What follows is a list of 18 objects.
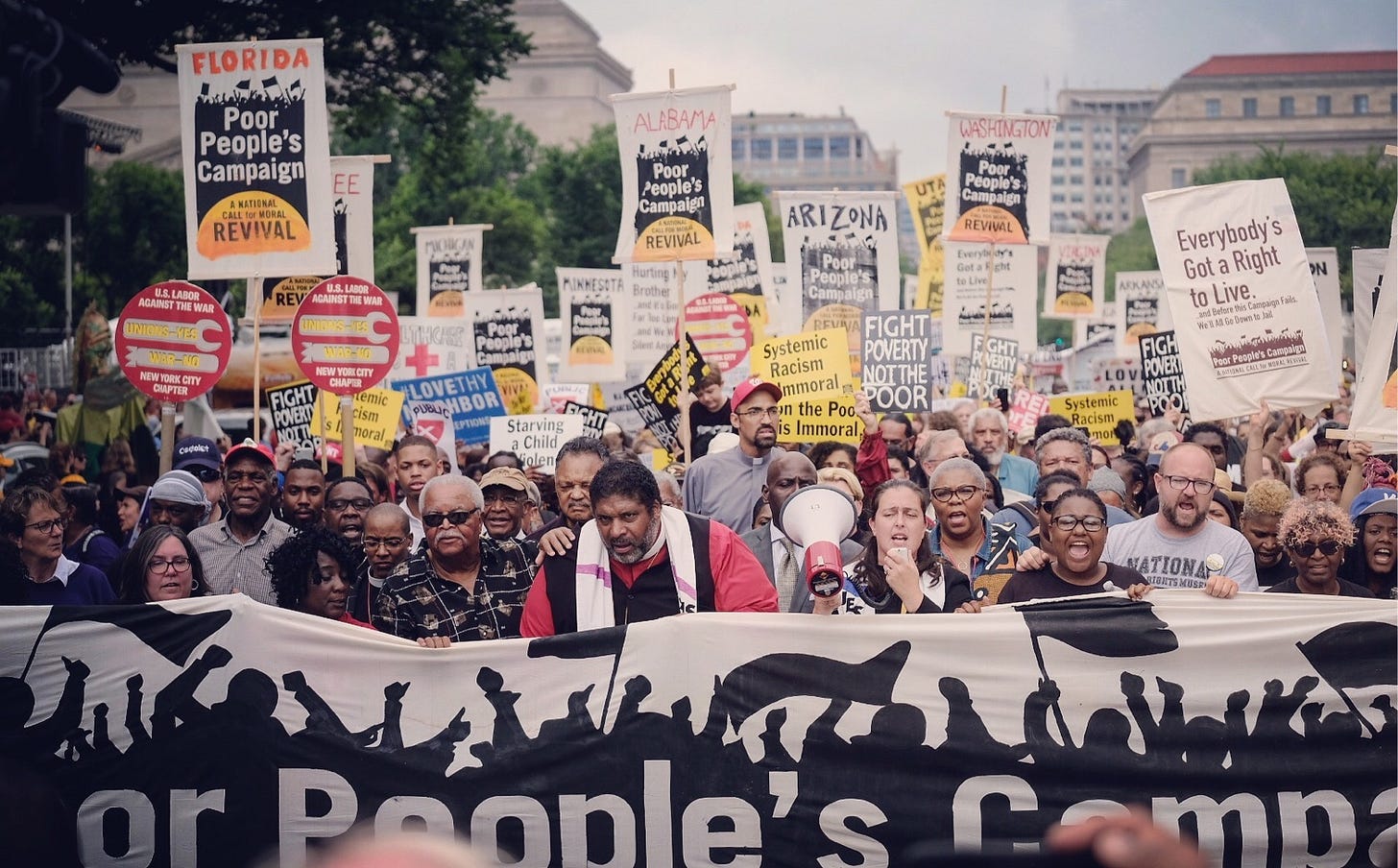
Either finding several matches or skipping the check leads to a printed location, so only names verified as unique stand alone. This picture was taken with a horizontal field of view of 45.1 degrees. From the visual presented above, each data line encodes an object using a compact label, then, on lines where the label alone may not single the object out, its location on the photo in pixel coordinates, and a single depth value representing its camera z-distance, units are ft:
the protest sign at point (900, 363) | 42.19
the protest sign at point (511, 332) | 55.67
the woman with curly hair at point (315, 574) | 21.72
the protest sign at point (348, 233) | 42.60
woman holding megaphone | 20.16
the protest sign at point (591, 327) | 61.46
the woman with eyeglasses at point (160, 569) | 22.34
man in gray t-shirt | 22.11
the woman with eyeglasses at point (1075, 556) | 20.01
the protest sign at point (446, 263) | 66.54
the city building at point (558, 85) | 346.13
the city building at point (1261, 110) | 408.67
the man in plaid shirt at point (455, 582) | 20.47
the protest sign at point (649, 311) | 59.21
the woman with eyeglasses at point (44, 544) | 23.21
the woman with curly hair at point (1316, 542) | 20.93
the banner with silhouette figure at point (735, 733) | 17.93
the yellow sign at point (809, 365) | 39.50
